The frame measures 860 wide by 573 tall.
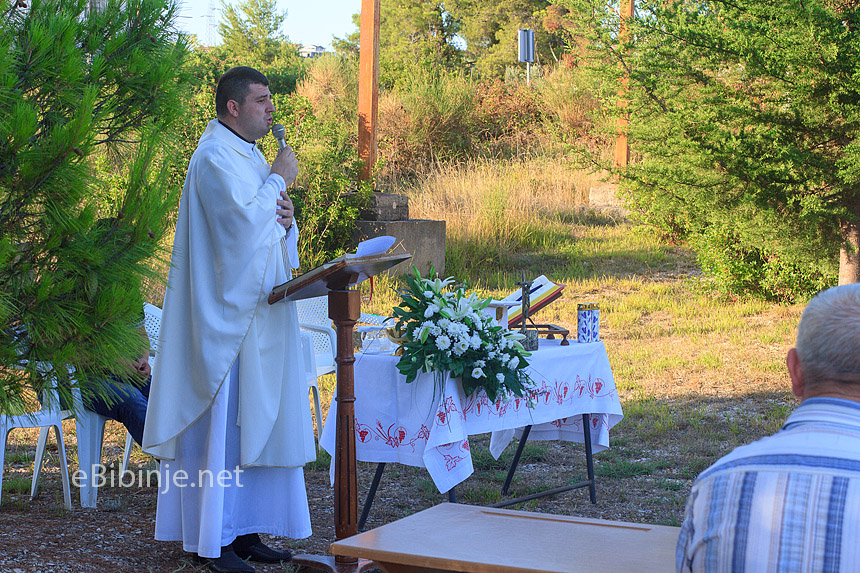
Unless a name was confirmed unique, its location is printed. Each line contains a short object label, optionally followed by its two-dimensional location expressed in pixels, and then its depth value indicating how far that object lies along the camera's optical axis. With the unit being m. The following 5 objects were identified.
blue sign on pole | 23.92
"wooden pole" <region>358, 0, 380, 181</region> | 12.42
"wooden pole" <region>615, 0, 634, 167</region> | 10.26
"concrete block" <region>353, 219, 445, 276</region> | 11.85
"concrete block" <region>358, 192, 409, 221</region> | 12.00
